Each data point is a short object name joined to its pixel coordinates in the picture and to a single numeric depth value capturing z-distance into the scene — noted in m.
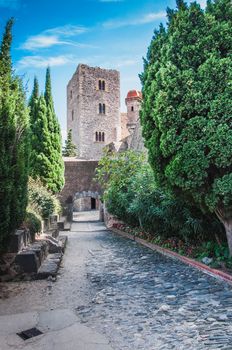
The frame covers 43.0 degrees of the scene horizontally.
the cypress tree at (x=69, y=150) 38.79
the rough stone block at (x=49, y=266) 5.25
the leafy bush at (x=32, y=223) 6.75
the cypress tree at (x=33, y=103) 17.66
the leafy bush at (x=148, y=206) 6.23
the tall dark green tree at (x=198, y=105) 4.65
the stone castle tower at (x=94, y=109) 36.88
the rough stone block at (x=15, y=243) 5.16
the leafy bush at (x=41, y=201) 10.24
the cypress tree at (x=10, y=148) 4.83
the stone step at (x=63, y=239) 8.77
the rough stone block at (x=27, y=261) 5.14
